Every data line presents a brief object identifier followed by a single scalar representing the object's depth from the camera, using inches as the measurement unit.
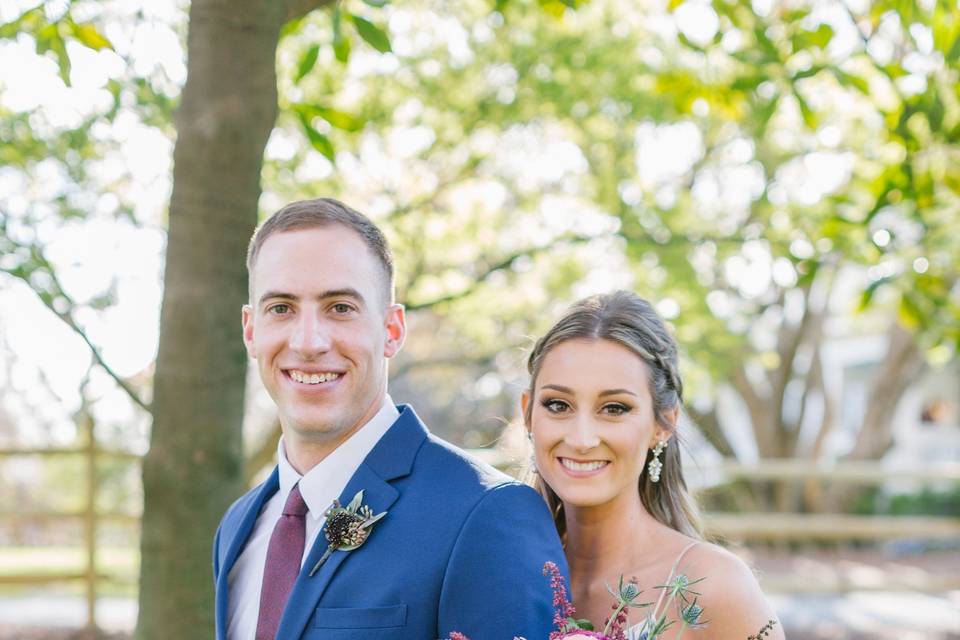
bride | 117.9
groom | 88.8
